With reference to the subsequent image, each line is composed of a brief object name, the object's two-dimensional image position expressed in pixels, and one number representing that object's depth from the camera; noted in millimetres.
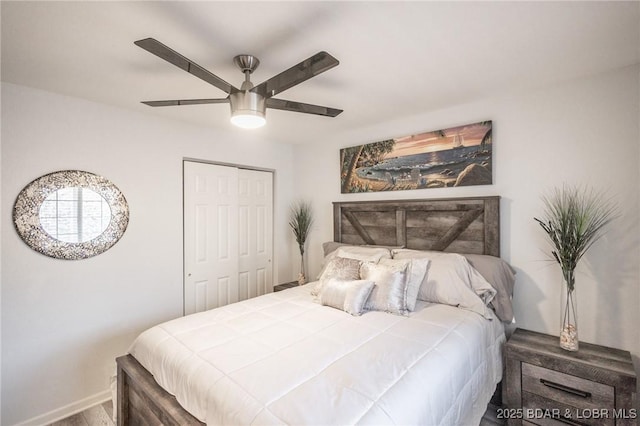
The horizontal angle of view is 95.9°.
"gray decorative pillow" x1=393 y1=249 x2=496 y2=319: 2213
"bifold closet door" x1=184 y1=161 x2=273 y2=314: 3215
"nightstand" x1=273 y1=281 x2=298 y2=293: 3641
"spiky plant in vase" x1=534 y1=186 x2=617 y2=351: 1983
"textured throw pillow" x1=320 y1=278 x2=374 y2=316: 2173
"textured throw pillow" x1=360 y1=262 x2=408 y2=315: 2174
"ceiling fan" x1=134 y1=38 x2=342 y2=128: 1350
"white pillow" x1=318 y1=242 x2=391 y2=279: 2720
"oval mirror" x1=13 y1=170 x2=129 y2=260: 2221
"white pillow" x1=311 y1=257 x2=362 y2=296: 2447
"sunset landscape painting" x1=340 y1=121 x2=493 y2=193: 2629
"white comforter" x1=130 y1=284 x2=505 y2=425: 1200
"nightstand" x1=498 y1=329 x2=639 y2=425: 1698
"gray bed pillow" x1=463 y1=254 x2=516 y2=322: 2246
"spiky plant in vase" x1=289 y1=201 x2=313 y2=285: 3941
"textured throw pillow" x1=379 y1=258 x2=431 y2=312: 2219
